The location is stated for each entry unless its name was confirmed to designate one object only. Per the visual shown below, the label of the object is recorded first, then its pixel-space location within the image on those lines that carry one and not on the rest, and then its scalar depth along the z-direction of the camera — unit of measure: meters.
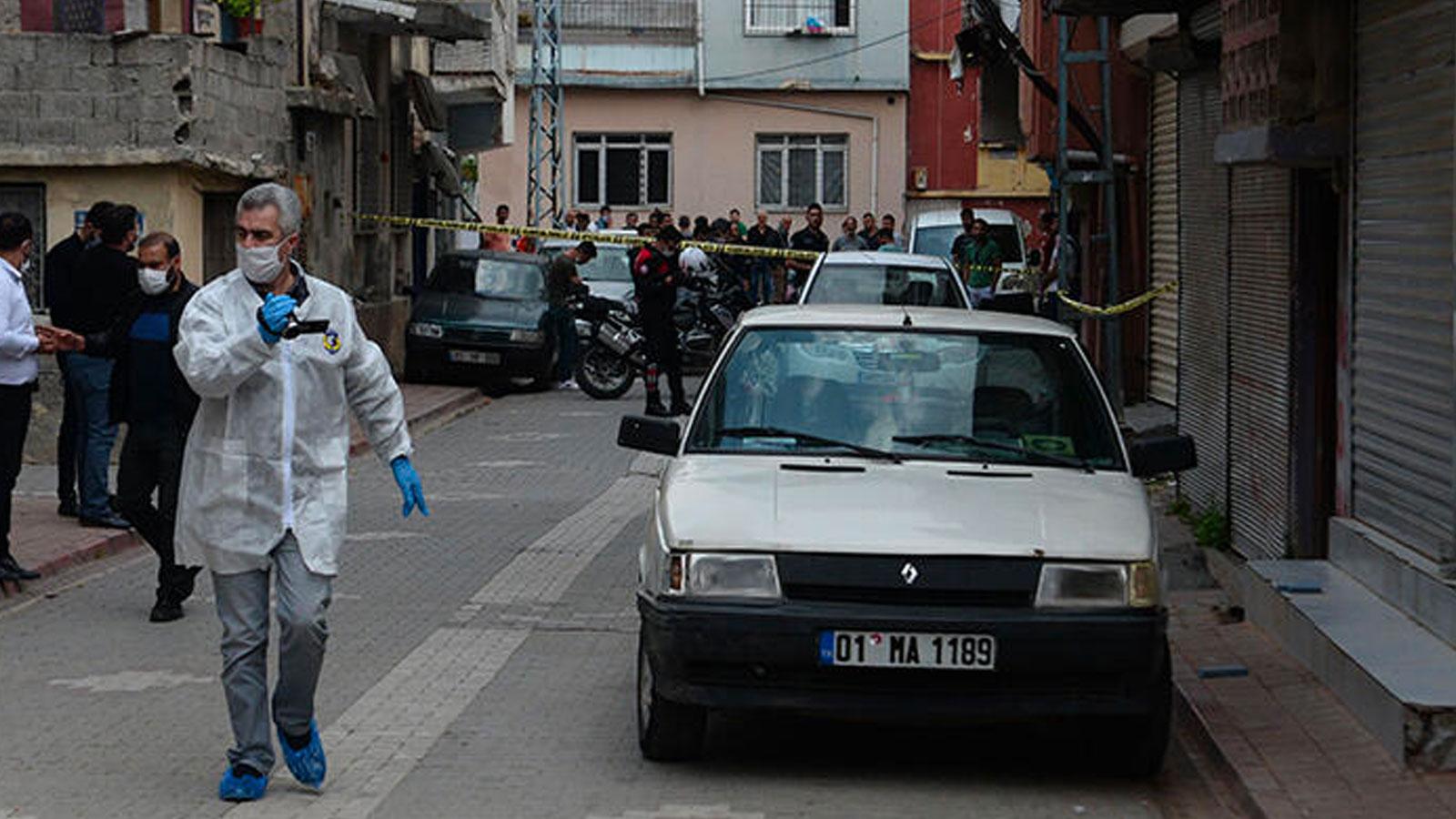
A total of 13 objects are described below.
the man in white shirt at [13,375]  12.37
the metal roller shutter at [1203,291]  14.85
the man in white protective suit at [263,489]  7.75
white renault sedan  7.93
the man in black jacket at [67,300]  14.18
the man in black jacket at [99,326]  13.42
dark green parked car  28.39
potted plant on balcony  22.05
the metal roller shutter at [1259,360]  12.80
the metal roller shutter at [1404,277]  9.58
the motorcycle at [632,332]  28.27
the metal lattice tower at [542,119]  43.59
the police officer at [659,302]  25.80
